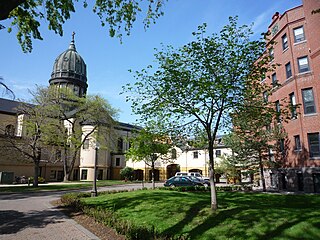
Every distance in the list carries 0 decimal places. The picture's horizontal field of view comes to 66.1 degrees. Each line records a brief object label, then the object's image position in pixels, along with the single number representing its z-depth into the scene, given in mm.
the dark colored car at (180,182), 28775
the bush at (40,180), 37444
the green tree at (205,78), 10867
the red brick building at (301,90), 21578
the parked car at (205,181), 34575
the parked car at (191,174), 41331
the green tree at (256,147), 23000
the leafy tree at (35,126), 28719
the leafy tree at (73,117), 31234
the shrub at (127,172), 45188
